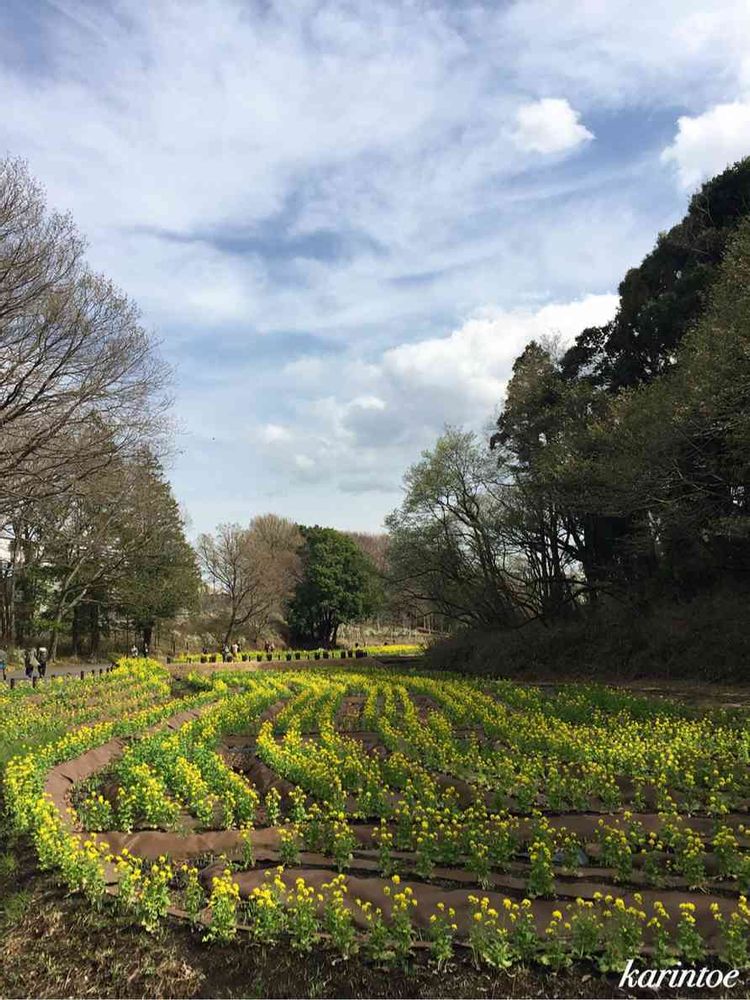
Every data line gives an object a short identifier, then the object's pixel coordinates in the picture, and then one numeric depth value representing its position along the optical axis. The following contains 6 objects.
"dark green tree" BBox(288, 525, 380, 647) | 51.16
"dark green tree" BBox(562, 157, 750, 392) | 20.73
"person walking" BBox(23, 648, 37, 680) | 22.22
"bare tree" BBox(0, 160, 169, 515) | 13.40
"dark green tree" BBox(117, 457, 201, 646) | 38.46
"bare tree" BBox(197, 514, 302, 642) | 47.44
